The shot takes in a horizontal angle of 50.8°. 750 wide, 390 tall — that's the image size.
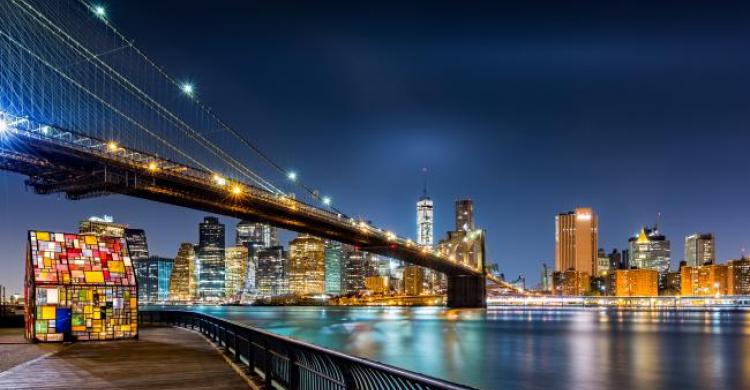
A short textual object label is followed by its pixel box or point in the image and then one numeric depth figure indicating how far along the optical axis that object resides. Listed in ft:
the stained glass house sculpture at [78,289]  62.69
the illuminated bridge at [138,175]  122.31
